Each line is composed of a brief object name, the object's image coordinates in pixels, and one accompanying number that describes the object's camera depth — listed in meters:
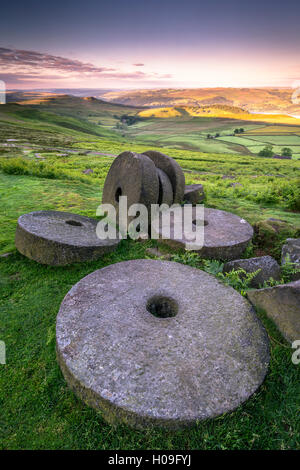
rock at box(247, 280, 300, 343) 3.16
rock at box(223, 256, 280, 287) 4.79
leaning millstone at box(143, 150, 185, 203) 8.03
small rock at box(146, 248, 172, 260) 5.63
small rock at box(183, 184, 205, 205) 9.16
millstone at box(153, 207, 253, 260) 5.69
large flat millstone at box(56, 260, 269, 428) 2.51
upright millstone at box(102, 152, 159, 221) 6.65
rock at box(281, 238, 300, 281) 5.02
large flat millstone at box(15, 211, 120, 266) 5.18
